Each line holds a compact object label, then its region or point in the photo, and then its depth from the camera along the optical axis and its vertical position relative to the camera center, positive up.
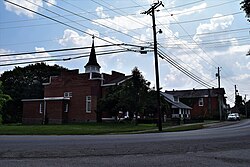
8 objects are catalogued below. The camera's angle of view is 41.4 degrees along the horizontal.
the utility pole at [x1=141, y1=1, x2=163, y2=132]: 31.64 +6.16
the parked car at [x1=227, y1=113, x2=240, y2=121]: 64.19 -0.03
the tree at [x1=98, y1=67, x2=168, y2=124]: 41.53 +2.62
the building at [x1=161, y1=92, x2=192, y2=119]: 66.88 +1.95
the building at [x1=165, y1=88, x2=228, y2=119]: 86.12 +4.19
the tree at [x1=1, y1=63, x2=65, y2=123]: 72.25 +7.76
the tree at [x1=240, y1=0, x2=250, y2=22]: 16.92 +5.70
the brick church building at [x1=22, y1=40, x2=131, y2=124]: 54.72 +3.05
